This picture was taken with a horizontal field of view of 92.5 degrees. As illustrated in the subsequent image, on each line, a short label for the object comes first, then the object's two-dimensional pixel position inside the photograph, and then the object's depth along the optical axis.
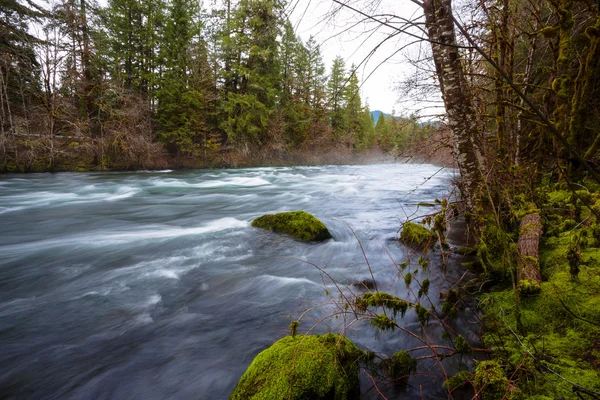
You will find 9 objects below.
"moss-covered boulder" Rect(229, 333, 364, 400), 1.89
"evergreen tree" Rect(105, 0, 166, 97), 22.03
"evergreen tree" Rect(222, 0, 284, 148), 22.64
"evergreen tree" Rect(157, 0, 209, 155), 22.66
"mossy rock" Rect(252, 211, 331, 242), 6.24
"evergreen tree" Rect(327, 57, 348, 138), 37.69
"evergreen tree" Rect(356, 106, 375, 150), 46.69
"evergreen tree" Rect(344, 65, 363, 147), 39.81
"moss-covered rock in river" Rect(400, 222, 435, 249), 4.82
